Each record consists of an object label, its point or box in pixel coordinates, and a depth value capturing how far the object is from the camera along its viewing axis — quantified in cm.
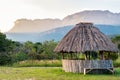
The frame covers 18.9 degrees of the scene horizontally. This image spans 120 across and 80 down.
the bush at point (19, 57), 4522
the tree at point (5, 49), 4208
